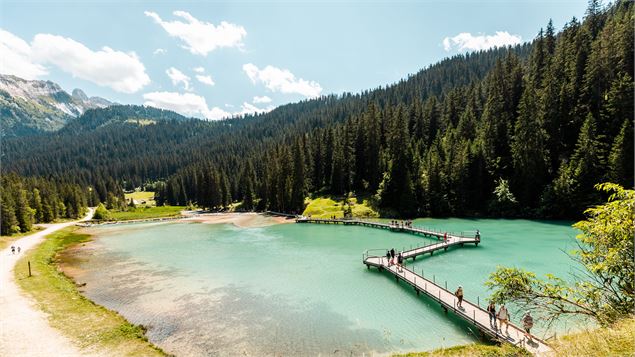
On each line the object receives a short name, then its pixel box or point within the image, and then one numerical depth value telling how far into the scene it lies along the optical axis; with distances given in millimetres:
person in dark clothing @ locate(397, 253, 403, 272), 34384
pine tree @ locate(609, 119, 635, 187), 55188
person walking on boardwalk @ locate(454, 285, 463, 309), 23750
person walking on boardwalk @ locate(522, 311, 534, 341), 18239
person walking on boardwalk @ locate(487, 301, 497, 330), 20581
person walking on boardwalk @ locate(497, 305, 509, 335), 19741
